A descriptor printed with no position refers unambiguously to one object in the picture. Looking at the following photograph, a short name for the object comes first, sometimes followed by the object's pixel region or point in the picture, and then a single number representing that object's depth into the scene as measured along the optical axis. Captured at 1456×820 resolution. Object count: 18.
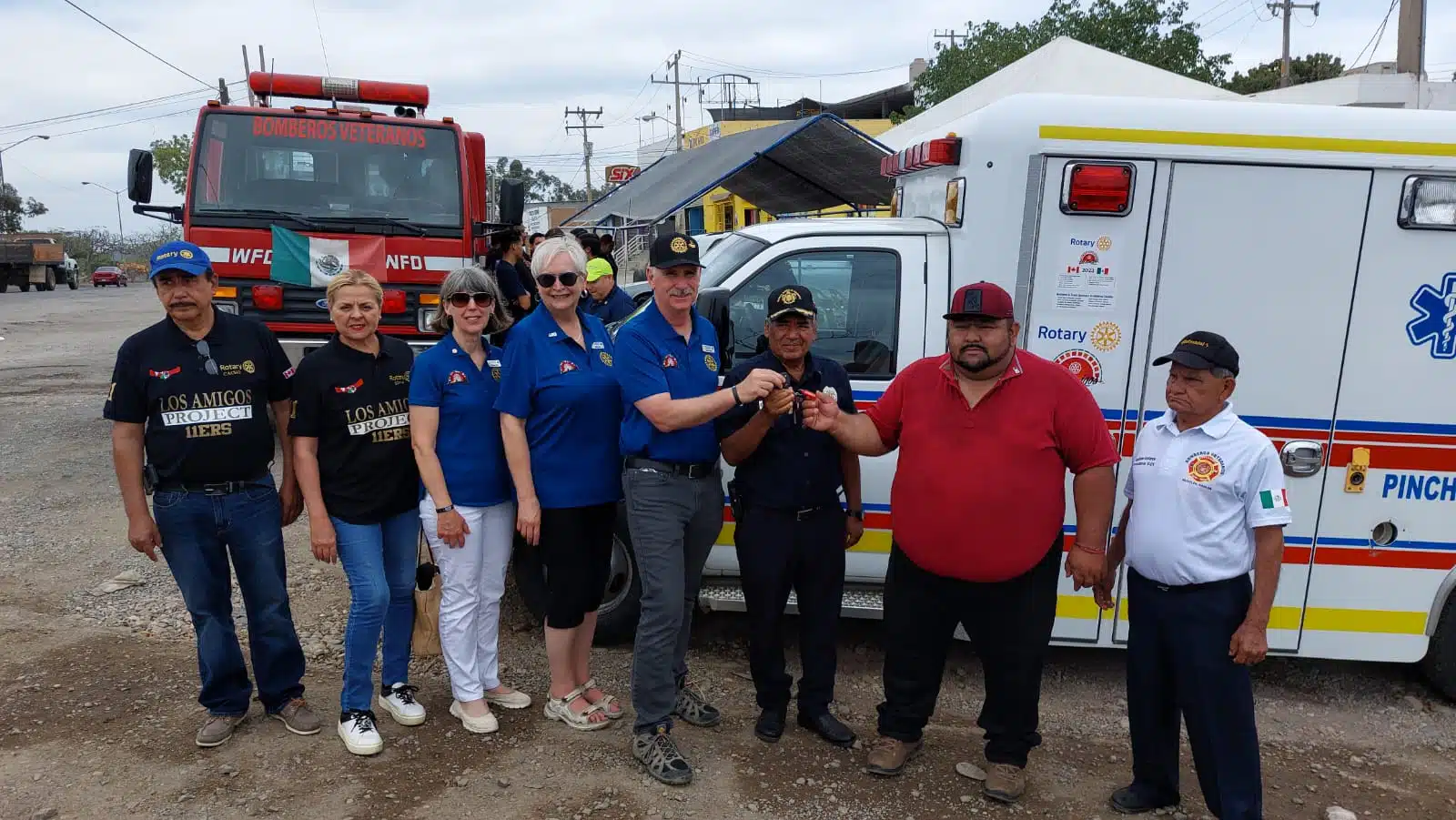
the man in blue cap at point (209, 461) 3.25
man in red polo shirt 3.00
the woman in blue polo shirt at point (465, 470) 3.41
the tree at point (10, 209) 52.06
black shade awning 9.40
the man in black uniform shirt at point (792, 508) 3.30
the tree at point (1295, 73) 35.47
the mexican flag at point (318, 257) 7.25
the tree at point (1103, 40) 26.48
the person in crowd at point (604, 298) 5.51
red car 42.81
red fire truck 7.21
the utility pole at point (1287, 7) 30.58
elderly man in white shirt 2.85
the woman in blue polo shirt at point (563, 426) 3.33
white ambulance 3.60
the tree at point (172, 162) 47.28
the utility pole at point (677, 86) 51.16
